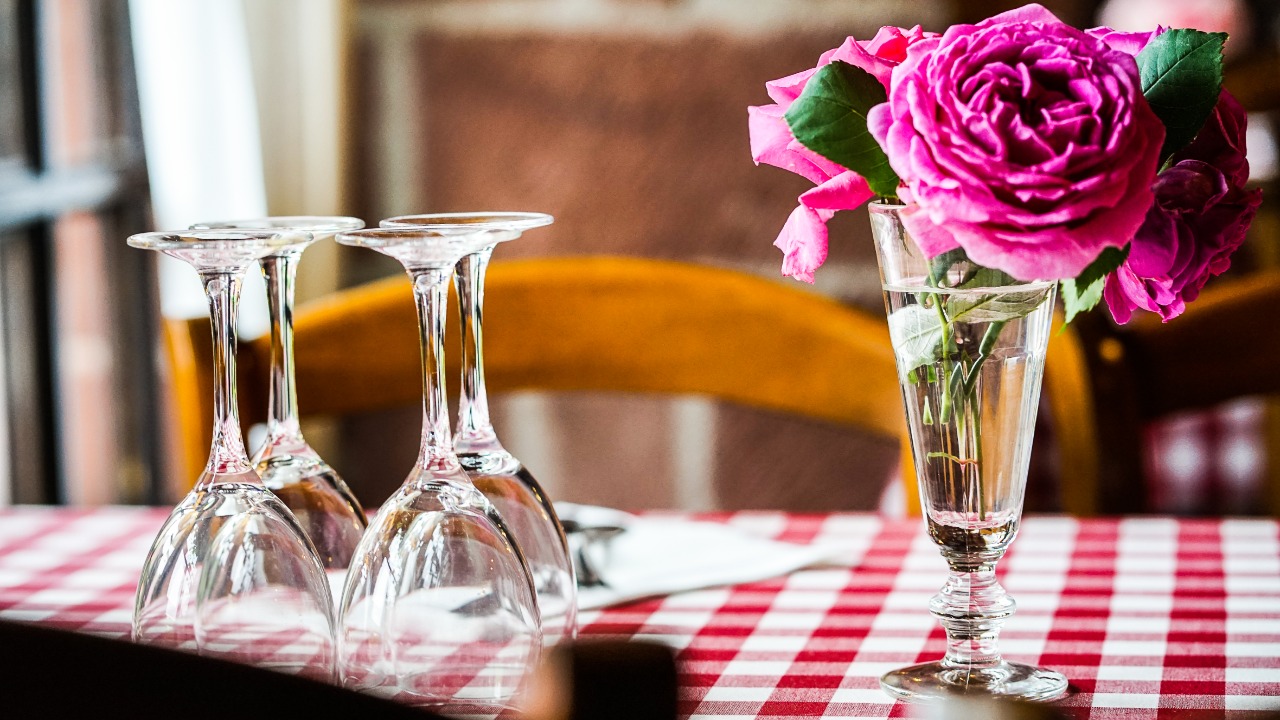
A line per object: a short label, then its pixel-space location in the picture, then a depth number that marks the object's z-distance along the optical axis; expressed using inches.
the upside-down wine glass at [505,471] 46.7
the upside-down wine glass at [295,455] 47.1
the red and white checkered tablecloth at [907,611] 48.0
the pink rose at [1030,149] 42.9
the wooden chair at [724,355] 65.2
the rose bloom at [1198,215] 45.0
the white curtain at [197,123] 113.2
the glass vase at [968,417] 45.5
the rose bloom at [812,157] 45.4
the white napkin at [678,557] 55.1
